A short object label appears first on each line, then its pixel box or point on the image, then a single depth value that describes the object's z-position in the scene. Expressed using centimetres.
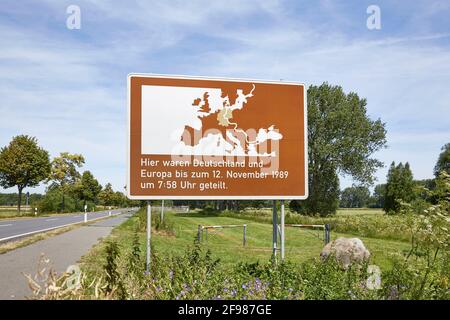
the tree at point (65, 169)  6450
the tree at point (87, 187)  6575
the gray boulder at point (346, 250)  962
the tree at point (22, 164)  3962
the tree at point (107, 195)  8979
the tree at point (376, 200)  10410
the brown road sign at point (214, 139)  751
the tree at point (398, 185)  5575
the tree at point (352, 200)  11844
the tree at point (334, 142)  4879
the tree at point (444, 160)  7130
